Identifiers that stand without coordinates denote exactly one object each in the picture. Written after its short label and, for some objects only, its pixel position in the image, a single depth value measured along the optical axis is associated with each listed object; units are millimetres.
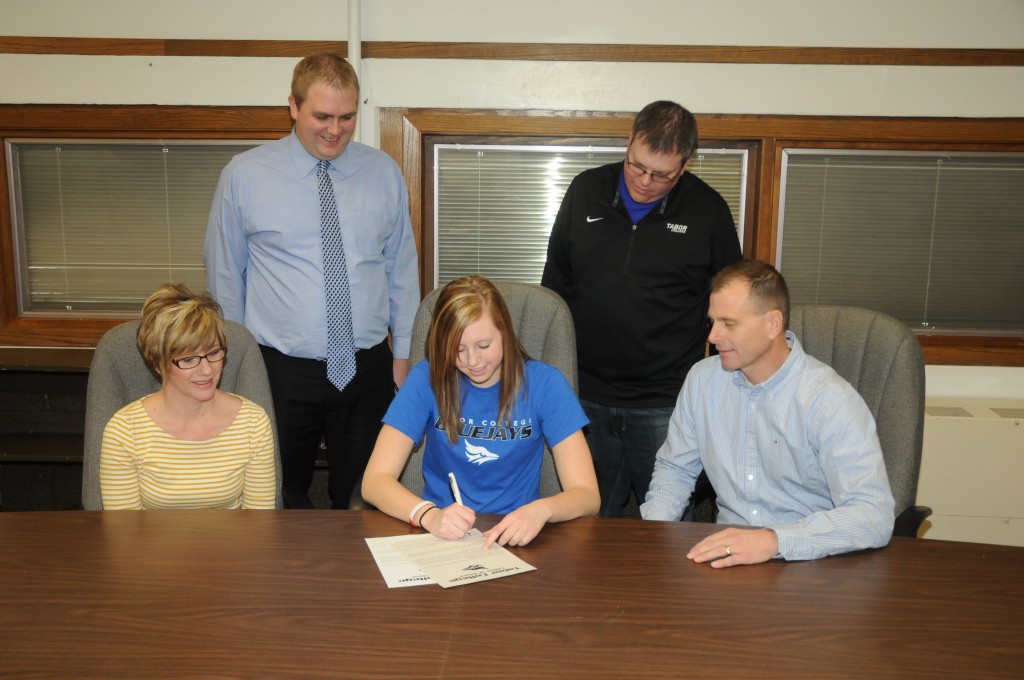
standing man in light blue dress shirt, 2459
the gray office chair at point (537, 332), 2117
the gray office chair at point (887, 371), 1956
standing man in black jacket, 2430
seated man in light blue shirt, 1759
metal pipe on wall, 3039
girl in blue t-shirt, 1874
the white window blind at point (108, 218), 3352
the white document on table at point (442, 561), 1458
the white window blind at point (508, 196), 3322
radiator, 3080
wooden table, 1212
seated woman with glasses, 1903
